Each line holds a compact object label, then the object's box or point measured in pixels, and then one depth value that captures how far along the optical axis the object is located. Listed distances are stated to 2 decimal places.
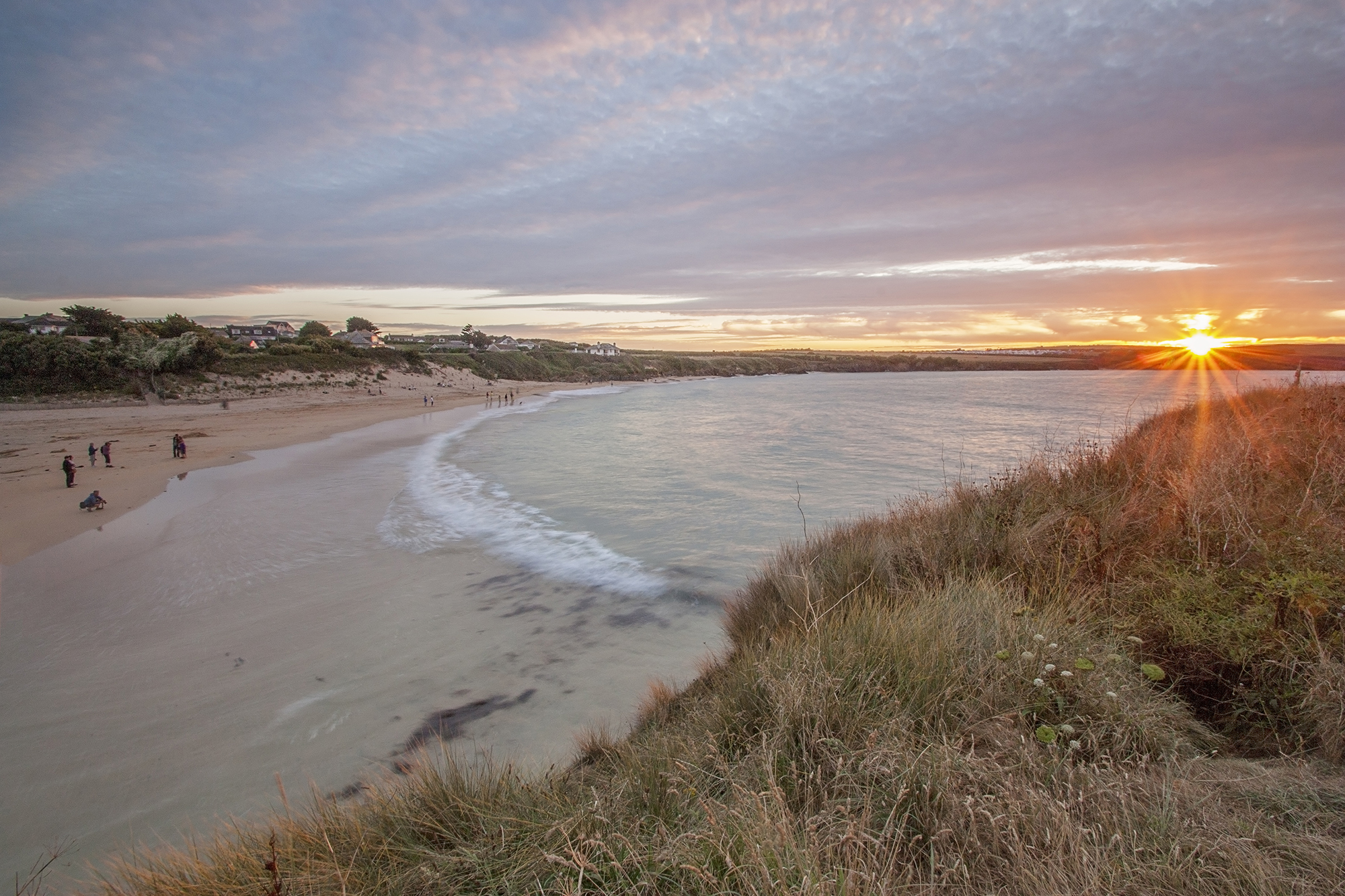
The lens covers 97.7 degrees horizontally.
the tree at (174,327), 49.59
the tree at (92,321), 52.75
